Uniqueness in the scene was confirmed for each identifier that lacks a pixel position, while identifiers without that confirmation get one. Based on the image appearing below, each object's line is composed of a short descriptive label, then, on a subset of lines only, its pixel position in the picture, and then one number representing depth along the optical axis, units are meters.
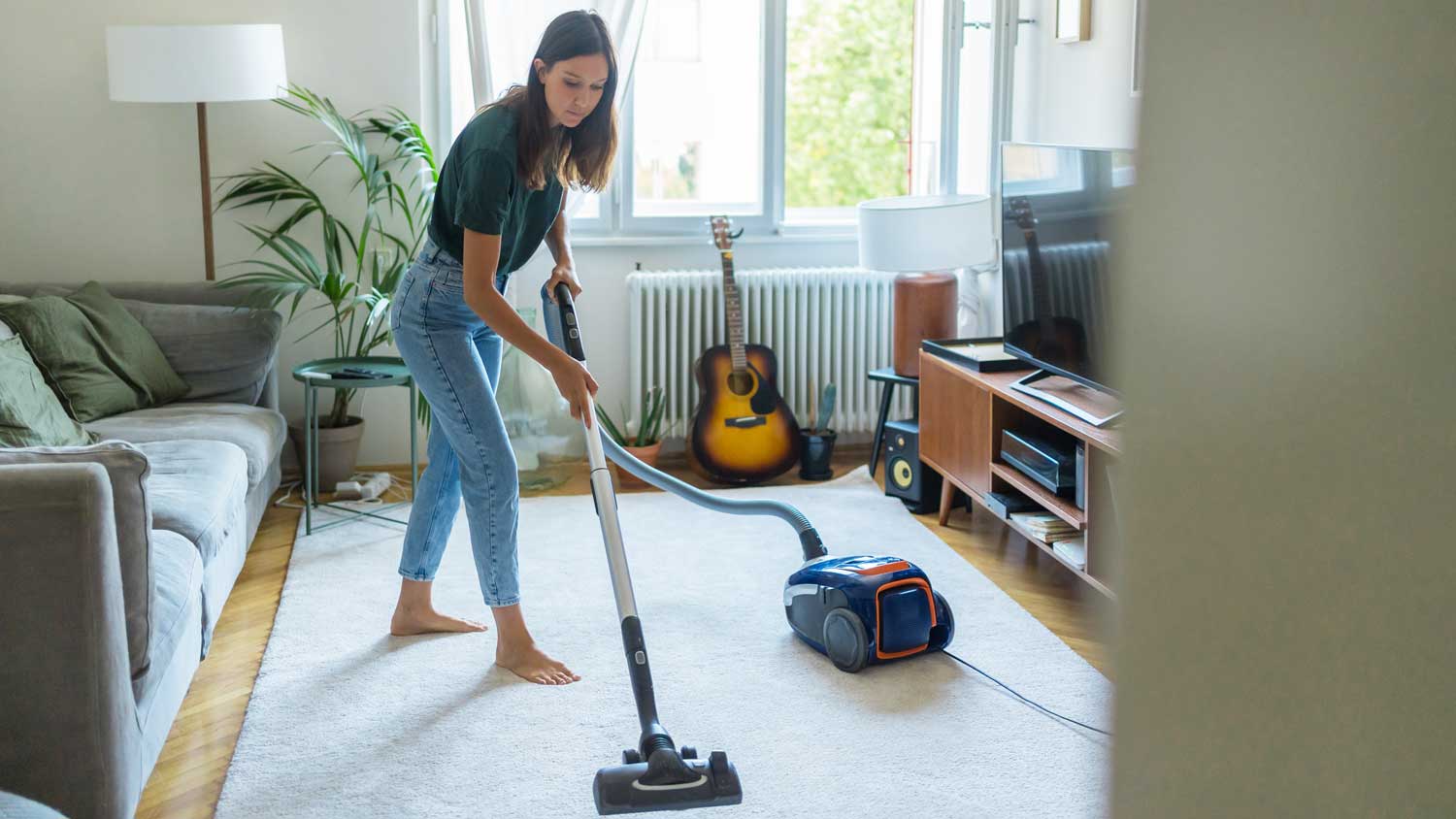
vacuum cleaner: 2.30
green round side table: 3.83
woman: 2.46
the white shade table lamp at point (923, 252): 4.19
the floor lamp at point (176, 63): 3.87
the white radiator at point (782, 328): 4.79
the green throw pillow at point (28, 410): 3.08
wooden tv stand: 3.10
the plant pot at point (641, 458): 4.57
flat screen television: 3.16
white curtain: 4.38
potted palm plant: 4.24
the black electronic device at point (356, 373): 3.87
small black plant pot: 4.64
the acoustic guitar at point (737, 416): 4.62
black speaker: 4.23
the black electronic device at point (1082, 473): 3.14
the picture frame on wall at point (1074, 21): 3.81
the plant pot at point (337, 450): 4.36
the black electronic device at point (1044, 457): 3.31
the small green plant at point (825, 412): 4.75
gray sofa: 1.87
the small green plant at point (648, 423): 4.69
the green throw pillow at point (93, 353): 3.63
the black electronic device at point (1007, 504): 3.58
